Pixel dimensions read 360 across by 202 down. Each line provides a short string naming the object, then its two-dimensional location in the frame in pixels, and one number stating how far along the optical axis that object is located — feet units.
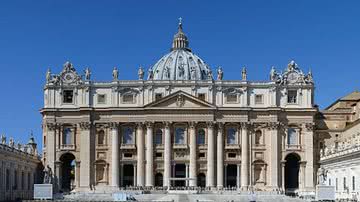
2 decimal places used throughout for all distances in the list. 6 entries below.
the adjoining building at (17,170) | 290.97
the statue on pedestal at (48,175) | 336.08
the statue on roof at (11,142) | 319.31
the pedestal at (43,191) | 316.40
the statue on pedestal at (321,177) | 305.53
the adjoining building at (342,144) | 301.22
